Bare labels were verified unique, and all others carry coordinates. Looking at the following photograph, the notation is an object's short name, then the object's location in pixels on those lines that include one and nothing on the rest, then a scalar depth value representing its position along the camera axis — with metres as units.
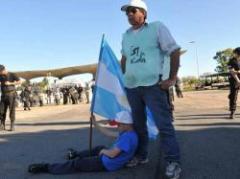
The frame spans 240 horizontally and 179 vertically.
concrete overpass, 46.51
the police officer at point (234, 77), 5.82
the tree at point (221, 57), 53.00
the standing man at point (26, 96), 16.68
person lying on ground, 2.70
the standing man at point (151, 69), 2.53
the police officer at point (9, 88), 6.13
